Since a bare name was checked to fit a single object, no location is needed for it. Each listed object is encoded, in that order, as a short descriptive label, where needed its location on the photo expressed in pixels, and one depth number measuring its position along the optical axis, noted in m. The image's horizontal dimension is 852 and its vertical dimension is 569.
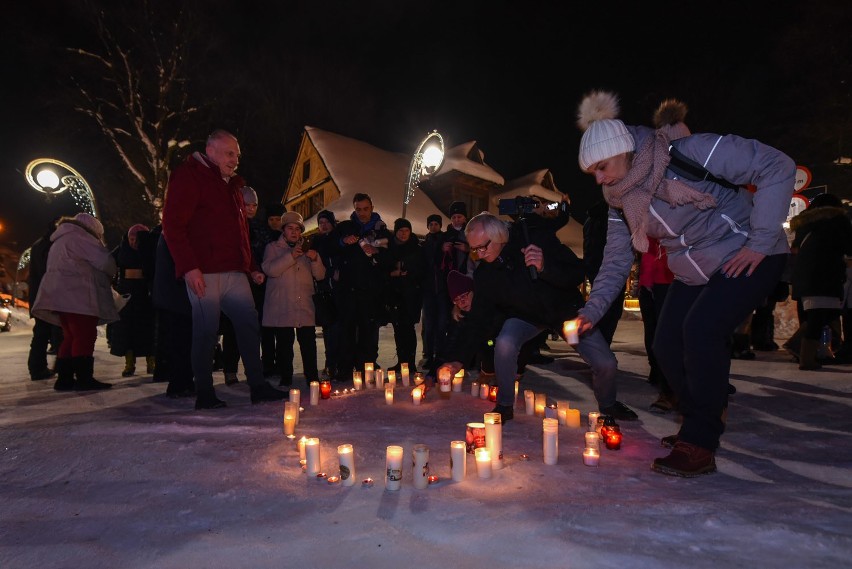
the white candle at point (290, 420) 3.40
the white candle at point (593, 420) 3.26
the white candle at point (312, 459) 2.64
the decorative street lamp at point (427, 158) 13.89
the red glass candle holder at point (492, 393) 4.61
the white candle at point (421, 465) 2.46
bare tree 19.69
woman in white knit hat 2.54
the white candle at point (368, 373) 5.32
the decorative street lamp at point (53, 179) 15.59
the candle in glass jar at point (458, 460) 2.55
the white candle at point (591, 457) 2.77
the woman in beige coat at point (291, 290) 5.37
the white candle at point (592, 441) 2.81
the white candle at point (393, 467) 2.42
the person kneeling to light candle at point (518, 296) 3.74
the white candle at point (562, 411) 3.74
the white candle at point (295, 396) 4.00
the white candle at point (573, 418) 3.65
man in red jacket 4.00
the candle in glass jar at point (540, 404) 4.01
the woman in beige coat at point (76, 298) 5.33
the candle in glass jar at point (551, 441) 2.79
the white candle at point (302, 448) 2.82
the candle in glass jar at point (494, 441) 2.74
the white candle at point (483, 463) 2.59
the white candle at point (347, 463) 2.50
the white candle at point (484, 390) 4.64
